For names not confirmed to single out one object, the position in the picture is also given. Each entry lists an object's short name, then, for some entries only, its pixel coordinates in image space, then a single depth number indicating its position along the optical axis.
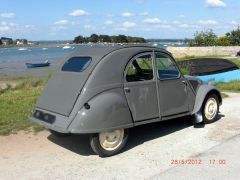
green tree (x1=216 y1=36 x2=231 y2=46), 35.69
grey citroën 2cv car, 4.69
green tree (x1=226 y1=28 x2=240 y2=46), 36.42
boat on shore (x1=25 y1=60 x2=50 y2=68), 38.63
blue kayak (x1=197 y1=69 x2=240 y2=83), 12.57
